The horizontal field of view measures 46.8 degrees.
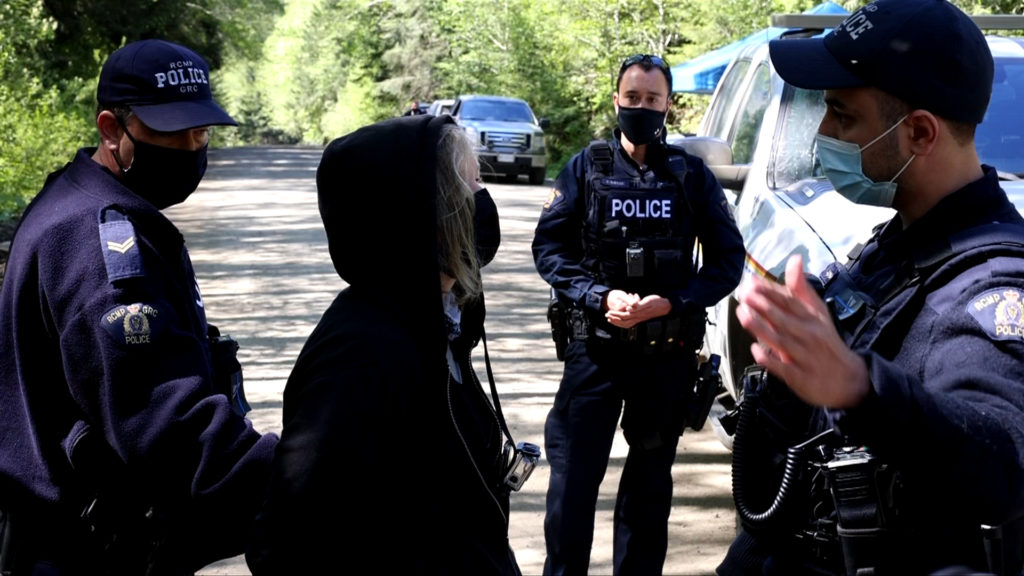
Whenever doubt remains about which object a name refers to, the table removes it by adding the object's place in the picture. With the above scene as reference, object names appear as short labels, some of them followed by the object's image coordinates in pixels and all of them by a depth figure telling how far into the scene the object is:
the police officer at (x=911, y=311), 1.89
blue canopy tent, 19.48
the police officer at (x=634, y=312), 4.62
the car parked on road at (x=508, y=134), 25.55
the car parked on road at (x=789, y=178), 4.59
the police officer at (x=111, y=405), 2.57
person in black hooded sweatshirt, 2.20
